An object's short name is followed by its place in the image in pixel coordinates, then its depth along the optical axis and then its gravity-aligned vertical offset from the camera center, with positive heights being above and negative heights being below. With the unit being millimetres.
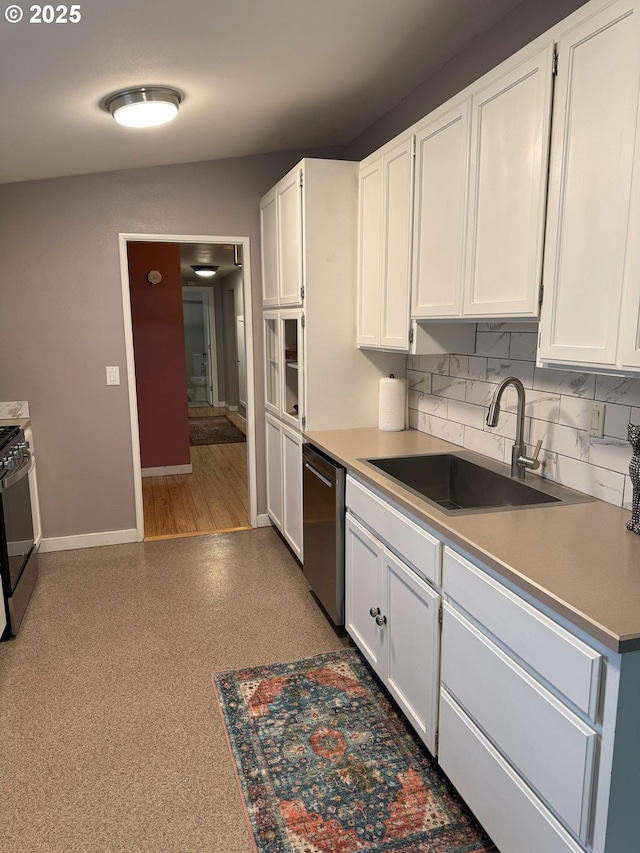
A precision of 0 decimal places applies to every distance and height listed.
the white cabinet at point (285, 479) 3480 -943
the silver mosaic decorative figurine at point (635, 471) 1590 -381
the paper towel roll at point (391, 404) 3129 -400
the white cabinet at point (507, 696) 1199 -913
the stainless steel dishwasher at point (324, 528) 2695 -956
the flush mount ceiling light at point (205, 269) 8039 +813
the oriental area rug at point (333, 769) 1752 -1470
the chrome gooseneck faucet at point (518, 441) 2078 -419
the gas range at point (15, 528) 2771 -981
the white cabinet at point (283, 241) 3199 +509
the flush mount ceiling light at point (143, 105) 2361 +896
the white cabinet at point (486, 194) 1736 +446
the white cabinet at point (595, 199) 1414 +326
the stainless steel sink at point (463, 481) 2192 -619
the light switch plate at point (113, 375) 3898 -296
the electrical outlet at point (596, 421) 1935 -302
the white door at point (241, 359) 9245 -468
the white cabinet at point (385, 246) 2570 +383
